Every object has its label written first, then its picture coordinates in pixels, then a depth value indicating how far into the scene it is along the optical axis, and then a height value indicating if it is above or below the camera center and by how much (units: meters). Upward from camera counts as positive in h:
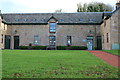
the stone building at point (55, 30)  32.75 +2.32
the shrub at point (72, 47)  31.41 -0.80
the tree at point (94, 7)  47.90 +9.78
